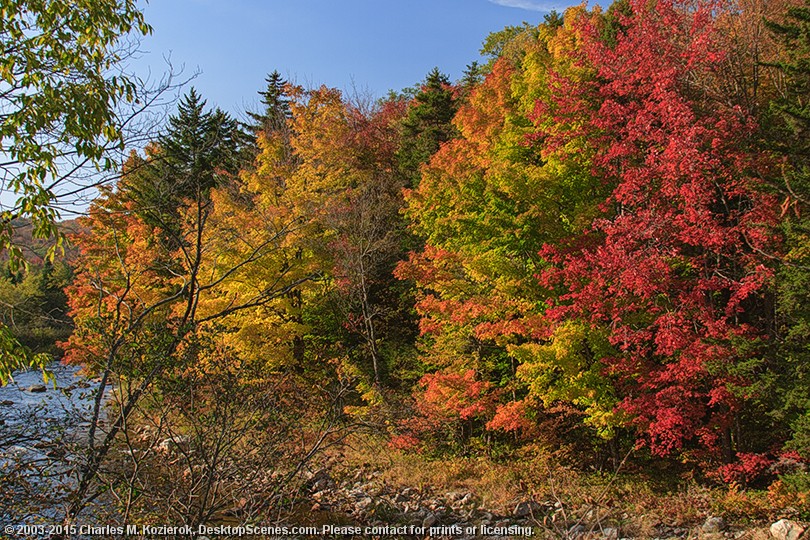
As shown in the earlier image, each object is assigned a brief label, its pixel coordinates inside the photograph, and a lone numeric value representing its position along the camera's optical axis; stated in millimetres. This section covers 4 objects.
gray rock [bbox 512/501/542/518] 11852
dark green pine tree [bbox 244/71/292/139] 26859
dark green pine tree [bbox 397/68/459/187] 22859
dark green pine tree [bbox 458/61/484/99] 30198
